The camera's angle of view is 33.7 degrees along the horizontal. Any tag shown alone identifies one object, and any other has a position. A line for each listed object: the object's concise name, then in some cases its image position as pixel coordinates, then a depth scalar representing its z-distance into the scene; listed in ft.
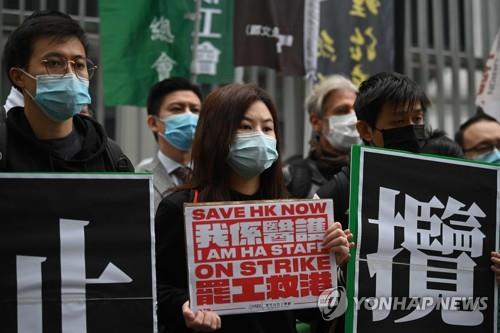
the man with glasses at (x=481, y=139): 17.76
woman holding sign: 10.32
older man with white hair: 15.48
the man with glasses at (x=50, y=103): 10.20
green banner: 18.95
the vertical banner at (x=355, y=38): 22.16
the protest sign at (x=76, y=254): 9.47
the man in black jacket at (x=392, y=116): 12.04
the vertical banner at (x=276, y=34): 20.42
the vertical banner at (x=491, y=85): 20.35
